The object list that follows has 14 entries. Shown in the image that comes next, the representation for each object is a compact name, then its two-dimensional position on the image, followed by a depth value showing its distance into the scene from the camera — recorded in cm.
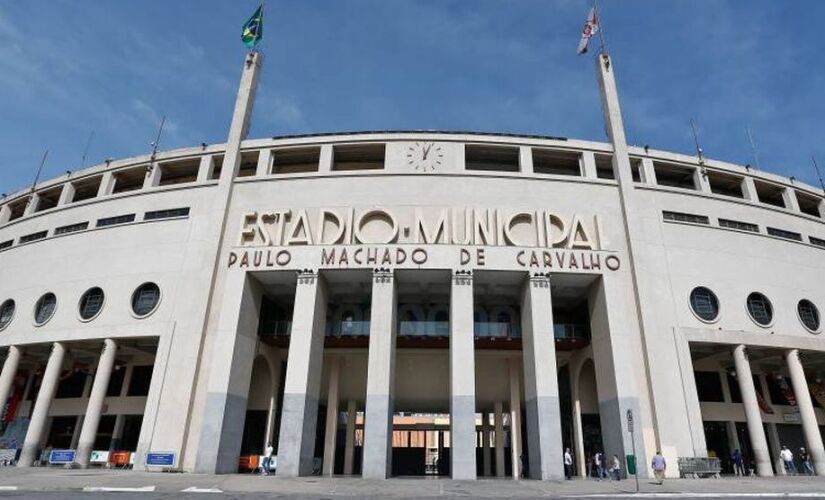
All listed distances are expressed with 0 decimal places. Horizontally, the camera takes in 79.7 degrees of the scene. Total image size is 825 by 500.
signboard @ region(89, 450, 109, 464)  3028
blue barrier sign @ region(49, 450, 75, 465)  2989
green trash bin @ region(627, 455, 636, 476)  2505
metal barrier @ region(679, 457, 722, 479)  2648
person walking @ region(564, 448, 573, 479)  2933
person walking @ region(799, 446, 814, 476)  3171
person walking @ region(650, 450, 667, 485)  2341
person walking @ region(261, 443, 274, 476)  2742
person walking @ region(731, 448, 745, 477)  3159
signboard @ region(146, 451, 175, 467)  2730
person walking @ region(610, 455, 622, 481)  2647
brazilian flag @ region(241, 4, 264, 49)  3984
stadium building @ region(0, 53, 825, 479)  2878
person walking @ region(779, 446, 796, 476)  3077
